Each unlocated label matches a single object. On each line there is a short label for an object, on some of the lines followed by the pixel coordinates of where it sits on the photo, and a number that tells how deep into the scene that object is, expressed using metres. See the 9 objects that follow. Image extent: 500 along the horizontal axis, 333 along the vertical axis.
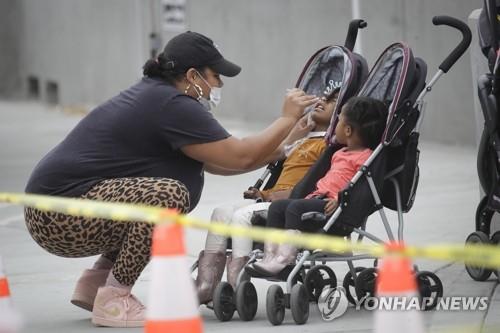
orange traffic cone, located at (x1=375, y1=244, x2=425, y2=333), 7.94
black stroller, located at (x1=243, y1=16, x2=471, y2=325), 12.47
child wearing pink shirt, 12.53
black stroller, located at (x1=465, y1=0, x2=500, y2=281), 13.27
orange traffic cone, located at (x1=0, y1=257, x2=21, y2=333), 10.35
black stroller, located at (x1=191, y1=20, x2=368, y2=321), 12.65
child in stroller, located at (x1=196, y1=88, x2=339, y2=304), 13.01
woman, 12.77
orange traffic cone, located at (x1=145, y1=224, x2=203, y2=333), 9.00
